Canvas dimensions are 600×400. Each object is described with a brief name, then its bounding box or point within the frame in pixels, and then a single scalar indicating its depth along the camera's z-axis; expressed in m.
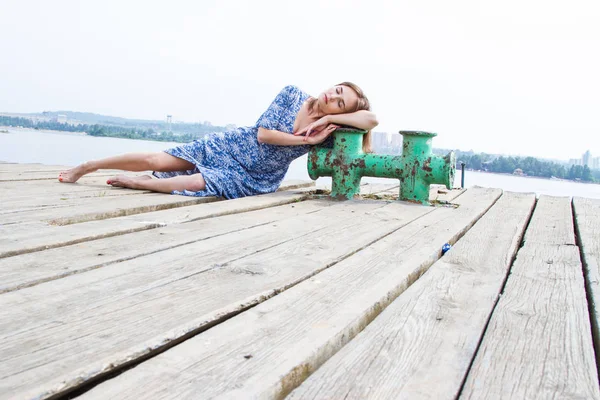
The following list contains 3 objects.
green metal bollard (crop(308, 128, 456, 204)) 3.69
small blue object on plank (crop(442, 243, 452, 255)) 2.20
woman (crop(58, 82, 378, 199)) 3.82
